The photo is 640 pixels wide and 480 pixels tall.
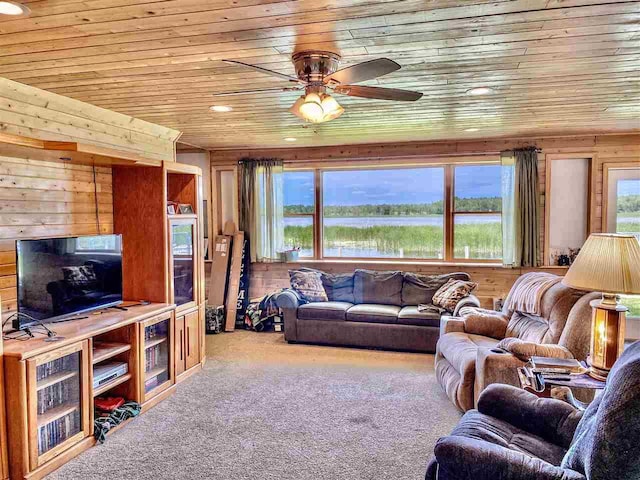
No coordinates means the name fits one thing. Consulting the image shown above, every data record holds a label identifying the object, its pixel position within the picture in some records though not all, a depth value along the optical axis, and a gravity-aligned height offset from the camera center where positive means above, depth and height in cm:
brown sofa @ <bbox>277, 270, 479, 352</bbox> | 512 -97
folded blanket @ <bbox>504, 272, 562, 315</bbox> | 360 -54
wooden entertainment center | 260 -72
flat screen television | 293 -31
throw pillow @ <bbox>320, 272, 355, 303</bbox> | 585 -74
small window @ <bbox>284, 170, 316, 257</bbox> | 659 +30
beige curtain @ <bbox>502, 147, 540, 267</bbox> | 564 +25
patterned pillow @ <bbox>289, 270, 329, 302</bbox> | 572 -70
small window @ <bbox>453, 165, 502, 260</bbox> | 595 +21
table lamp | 232 -29
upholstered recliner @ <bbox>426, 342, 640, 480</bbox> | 150 -88
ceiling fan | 253 +82
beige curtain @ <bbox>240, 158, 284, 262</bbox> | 643 +39
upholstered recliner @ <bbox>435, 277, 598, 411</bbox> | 302 -87
